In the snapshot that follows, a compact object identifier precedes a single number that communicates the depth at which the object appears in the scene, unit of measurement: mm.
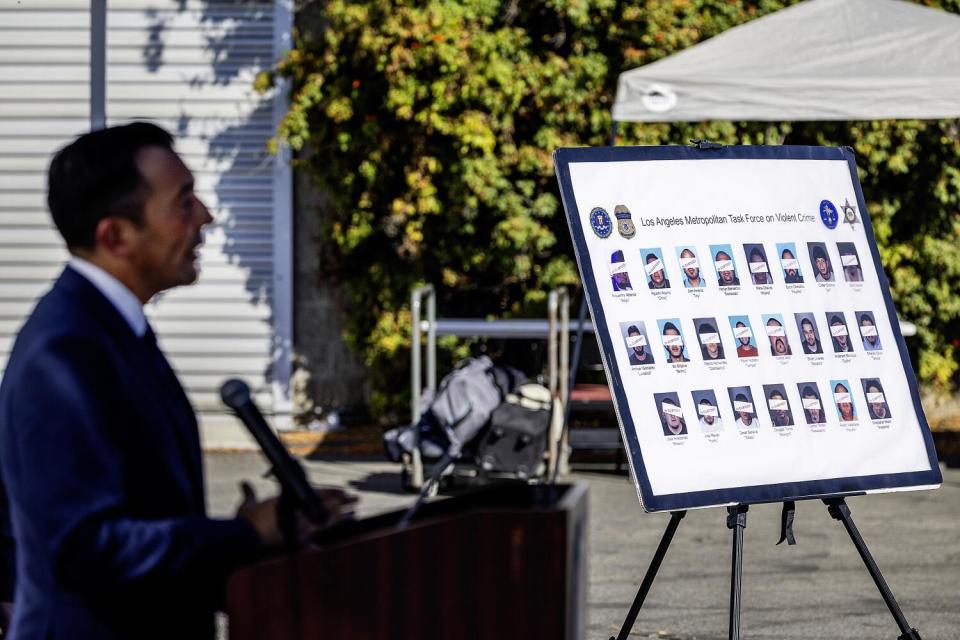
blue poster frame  7783
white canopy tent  15216
